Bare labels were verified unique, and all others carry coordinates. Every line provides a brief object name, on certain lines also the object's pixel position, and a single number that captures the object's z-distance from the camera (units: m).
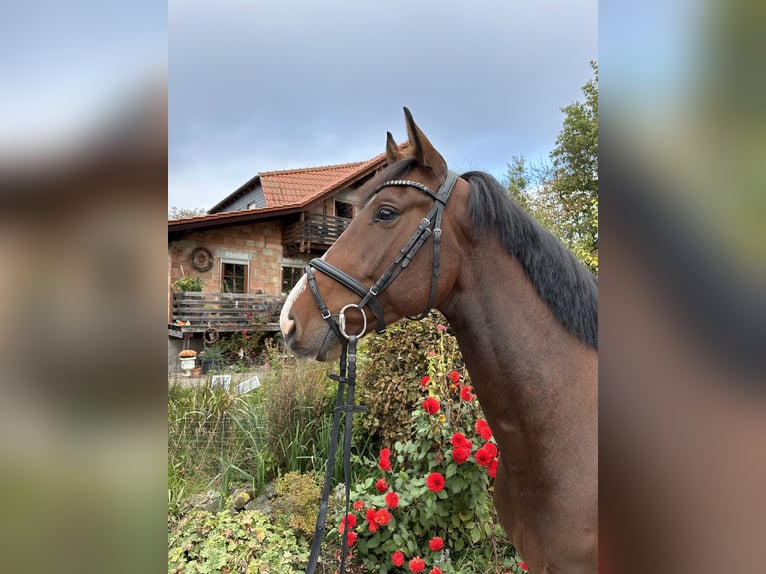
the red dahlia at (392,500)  2.54
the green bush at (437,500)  2.57
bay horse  1.41
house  9.66
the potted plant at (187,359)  6.79
